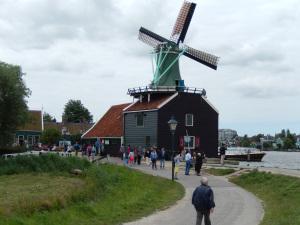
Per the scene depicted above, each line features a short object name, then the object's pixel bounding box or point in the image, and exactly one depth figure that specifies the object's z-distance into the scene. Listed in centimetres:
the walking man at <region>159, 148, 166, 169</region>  3576
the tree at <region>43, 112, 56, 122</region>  12090
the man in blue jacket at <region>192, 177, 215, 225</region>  1268
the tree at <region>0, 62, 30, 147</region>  4082
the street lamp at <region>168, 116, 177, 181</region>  2831
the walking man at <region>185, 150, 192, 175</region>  3157
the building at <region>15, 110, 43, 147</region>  7534
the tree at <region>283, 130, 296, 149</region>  13670
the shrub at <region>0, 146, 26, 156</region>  4152
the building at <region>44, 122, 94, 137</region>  9040
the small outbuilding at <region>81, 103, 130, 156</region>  5340
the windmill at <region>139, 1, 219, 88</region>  5222
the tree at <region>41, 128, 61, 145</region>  7303
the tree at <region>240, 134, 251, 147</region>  14436
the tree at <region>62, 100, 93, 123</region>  11560
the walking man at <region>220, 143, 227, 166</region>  3852
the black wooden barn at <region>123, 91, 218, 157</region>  4818
